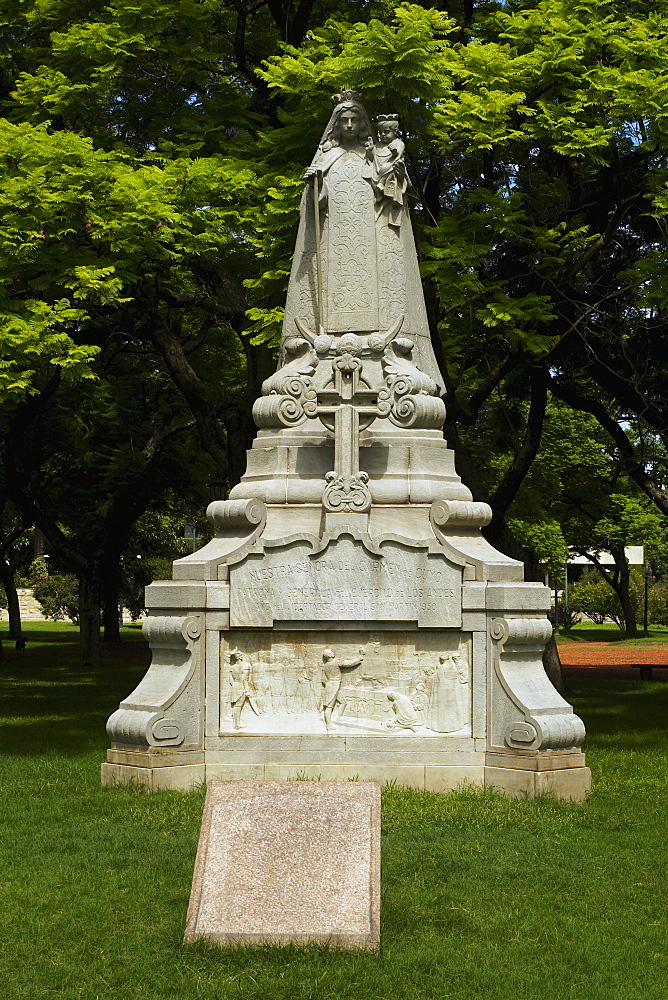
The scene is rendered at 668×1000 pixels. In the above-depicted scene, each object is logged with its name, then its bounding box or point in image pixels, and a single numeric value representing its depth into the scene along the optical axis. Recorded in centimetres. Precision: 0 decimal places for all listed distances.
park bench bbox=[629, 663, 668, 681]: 2964
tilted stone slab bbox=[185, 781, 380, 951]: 699
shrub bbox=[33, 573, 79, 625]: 7088
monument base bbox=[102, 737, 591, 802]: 1207
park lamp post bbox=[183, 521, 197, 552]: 6396
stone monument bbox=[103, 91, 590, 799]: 1218
